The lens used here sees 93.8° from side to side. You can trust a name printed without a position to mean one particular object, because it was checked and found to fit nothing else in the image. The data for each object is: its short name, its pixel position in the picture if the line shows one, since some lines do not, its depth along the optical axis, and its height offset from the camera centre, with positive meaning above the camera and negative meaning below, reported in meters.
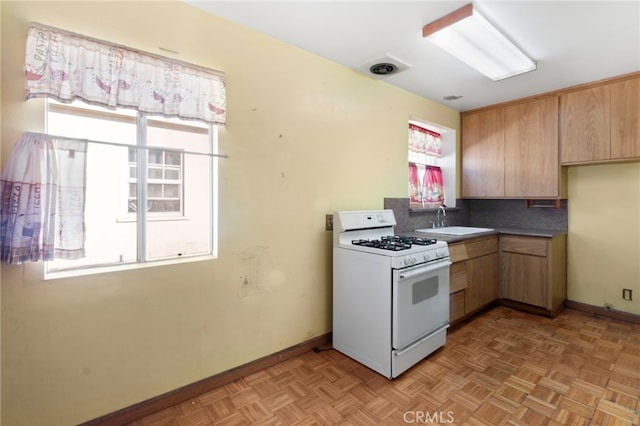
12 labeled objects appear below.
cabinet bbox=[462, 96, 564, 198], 3.30 +0.77
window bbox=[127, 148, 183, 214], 1.82 +0.21
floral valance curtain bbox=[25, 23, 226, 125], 1.40 +0.72
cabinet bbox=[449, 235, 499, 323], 2.82 -0.62
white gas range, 2.07 -0.61
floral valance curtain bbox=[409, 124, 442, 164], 3.58 +0.89
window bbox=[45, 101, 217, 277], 1.63 +0.18
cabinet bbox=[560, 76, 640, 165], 2.79 +0.92
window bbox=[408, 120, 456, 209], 3.63 +0.64
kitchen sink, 3.34 -0.18
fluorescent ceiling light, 1.88 +1.23
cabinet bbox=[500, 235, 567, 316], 3.14 -0.62
